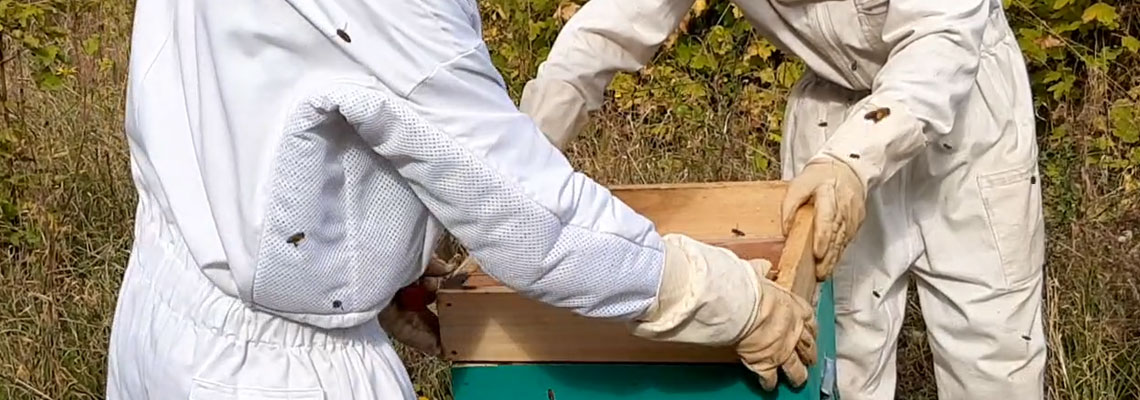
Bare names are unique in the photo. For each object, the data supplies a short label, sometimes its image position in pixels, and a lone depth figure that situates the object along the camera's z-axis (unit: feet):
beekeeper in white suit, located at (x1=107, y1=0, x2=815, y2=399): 5.13
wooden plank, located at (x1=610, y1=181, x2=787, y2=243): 8.09
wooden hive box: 6.56
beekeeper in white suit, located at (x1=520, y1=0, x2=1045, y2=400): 8.92
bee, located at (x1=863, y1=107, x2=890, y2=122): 7.74
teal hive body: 6.58
